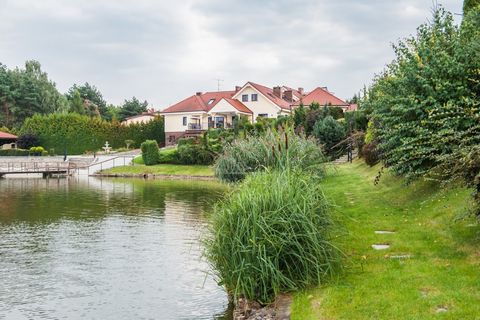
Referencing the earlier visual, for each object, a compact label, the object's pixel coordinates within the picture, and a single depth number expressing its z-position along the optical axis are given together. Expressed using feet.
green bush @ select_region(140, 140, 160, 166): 159.63
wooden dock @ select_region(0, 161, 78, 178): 156.46
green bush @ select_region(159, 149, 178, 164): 161.07
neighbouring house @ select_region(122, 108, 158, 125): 290.40
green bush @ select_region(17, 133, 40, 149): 210.38
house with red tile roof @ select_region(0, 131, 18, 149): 203.72
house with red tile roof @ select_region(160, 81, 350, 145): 210.18
